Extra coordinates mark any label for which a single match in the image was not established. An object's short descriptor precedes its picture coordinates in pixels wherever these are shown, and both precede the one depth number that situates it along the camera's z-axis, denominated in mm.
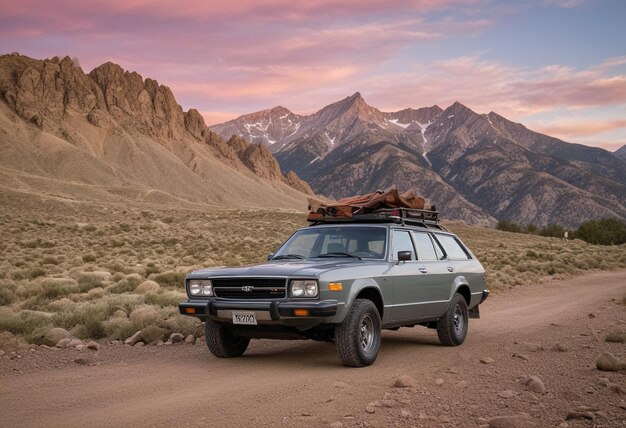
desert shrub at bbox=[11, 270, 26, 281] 21708
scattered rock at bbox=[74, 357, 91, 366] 8789
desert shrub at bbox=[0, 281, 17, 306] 15531
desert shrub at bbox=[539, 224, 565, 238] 105812
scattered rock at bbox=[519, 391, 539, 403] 6324
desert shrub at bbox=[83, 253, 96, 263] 30333
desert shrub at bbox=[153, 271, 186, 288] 20100
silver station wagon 7648
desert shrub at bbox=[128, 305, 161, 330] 11242
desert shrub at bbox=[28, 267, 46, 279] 22500
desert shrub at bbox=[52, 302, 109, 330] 11342
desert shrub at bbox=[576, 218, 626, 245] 94250
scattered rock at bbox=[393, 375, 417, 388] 6902
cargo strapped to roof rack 9383
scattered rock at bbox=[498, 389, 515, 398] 6486
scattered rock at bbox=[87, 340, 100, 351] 9820
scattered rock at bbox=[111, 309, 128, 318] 12027
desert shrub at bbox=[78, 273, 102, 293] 18016
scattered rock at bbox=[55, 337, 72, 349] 9914
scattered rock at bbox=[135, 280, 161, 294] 16812
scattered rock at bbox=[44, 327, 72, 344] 10117
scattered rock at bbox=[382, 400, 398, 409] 6082
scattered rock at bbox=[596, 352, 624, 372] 7578
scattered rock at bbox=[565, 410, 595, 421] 5645
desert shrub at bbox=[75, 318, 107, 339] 10883
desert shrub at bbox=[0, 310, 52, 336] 10602
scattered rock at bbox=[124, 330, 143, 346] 10398
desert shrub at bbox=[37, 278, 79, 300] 16781
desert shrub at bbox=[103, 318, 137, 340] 10805
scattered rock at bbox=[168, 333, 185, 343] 10605
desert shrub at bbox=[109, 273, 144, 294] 17453
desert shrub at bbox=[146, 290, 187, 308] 13828
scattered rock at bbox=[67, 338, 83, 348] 10008
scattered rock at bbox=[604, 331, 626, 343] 10000
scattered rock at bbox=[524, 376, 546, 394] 6680
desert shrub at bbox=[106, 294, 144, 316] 12664
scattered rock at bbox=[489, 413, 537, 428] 5277
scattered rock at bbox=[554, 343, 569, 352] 9195
